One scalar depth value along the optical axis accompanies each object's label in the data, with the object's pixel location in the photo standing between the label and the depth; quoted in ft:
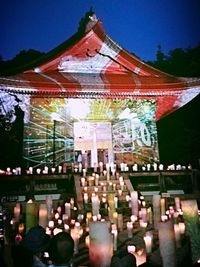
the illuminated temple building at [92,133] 25.11
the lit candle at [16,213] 23.03
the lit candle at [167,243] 12.67
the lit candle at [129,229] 19.69
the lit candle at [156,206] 21.30
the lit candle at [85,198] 28.30
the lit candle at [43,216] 19.61
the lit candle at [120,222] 21.83
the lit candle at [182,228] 17.81
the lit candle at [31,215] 18.98
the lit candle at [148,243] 15.34
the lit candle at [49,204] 23.06
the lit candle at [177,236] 16.76
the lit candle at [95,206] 24.35
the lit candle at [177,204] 25.95
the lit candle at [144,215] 21.99
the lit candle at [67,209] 24.51
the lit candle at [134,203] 24.45
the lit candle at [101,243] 11.75
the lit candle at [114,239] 16.81
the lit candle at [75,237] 16.72
